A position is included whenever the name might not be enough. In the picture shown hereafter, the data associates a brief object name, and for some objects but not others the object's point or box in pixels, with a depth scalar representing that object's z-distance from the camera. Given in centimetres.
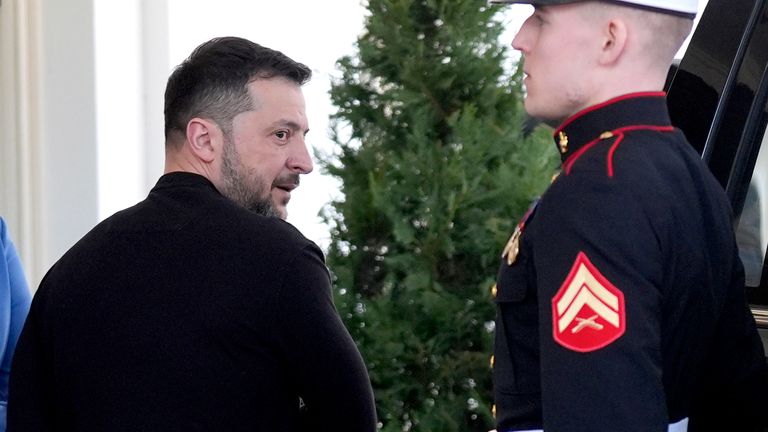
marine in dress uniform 297
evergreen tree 737
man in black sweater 421
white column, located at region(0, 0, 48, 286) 933
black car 452
